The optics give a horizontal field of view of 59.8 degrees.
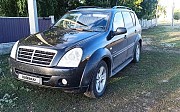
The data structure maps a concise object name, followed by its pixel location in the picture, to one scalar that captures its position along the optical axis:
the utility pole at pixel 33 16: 4.81
